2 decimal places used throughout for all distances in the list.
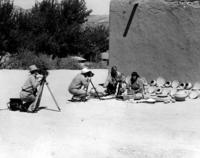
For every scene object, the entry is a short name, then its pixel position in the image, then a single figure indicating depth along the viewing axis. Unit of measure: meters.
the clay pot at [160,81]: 14.14
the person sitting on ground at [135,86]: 12.82
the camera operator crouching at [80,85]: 11.98
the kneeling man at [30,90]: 10.74
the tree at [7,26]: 29.94
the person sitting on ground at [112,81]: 13.16
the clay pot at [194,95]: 12.75
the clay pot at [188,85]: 13.54
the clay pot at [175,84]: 13.90
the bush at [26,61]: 24.73
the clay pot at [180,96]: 12.25
